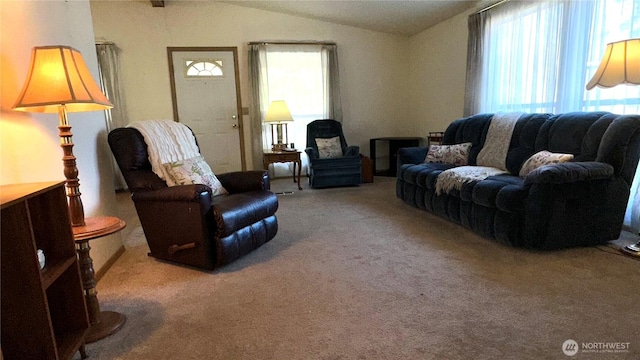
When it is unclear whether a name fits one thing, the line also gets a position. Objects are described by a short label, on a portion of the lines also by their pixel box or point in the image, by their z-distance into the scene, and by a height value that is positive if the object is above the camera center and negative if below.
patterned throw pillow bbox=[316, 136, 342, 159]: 5.33 -0.45
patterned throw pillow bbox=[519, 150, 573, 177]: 2.69 -0.38
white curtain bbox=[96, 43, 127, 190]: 5.13 +0.58
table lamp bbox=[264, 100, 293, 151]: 5.07 +0.05
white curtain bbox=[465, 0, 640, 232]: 2.82 +0.50
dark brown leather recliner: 2.34 -0.62
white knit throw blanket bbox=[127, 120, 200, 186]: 2.66 -0.16
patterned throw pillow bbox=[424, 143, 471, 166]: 3.77 -0.43
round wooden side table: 1.71 -0.78
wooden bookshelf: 1.22 -0.55
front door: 5.47 +0.32
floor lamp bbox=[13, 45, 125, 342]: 1.51 +0.09
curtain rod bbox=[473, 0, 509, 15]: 3.89 +1.14
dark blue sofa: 2.42 -0.57
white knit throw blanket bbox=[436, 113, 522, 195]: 3.04 -0.46
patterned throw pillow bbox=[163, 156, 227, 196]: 2.66 -0.39
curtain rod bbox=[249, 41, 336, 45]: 5.56 +1.14
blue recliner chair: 4.96 -0.68
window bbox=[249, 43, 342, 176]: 5.61 +0.50
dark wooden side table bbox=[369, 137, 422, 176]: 5.82 -0.51
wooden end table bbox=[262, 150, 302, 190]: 4.98 -0.52
